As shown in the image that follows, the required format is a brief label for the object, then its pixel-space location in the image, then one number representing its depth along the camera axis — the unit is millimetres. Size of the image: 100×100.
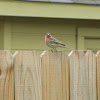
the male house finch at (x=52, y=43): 7237
